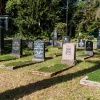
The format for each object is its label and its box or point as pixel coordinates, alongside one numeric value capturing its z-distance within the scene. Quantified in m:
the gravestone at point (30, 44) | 13.08
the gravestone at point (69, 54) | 7.63
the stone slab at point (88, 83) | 4.87
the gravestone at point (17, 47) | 9.38
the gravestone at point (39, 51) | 8.34
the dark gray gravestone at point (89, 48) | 10.36
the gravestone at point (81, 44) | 14.67
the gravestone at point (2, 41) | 10.22
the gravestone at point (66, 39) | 14.09
